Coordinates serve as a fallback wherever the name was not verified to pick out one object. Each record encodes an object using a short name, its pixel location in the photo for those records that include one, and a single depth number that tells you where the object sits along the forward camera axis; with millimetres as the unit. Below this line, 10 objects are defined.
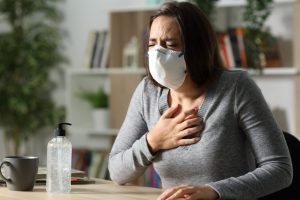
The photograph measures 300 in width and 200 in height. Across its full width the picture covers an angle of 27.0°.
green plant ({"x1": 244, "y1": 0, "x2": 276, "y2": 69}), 3361
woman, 1646
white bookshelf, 4209
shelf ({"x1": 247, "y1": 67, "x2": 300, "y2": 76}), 3309
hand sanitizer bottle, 1688
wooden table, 1623
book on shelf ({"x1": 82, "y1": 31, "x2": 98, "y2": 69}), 4262
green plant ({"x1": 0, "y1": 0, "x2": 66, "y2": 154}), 4535
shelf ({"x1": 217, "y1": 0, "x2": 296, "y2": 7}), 3453
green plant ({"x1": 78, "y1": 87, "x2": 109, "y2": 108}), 4188
